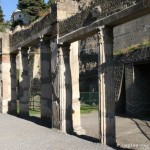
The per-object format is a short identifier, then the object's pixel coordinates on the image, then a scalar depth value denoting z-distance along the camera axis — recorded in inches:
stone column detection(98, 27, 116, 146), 201.3
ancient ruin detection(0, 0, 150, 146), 201.1
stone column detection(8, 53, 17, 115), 424.8
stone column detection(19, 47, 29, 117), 384.0
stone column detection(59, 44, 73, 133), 256.9
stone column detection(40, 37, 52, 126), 305.8
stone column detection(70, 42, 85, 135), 260.2
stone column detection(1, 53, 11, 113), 423.5
